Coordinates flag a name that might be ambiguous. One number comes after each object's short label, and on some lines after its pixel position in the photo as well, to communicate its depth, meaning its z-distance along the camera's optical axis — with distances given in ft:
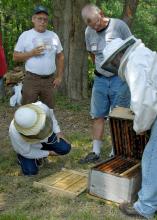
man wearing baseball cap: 18.97
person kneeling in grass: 15.44
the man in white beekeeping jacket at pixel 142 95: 12.10
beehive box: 14.16
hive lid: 15.38
